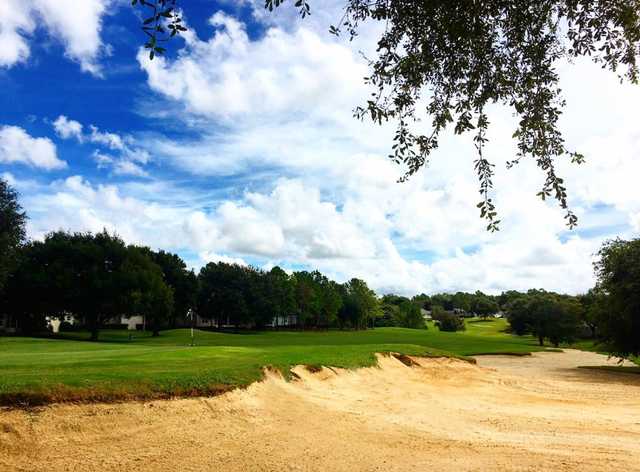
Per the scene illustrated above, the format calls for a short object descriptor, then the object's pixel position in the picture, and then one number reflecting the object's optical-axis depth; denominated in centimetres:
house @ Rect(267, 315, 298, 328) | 13012
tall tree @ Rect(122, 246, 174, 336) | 5662
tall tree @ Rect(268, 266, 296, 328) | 10000
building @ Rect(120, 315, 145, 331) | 11206
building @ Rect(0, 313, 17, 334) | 8069
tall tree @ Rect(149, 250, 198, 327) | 8062
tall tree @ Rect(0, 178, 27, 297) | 4344
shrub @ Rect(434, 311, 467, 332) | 13338
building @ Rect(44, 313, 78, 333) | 8541
